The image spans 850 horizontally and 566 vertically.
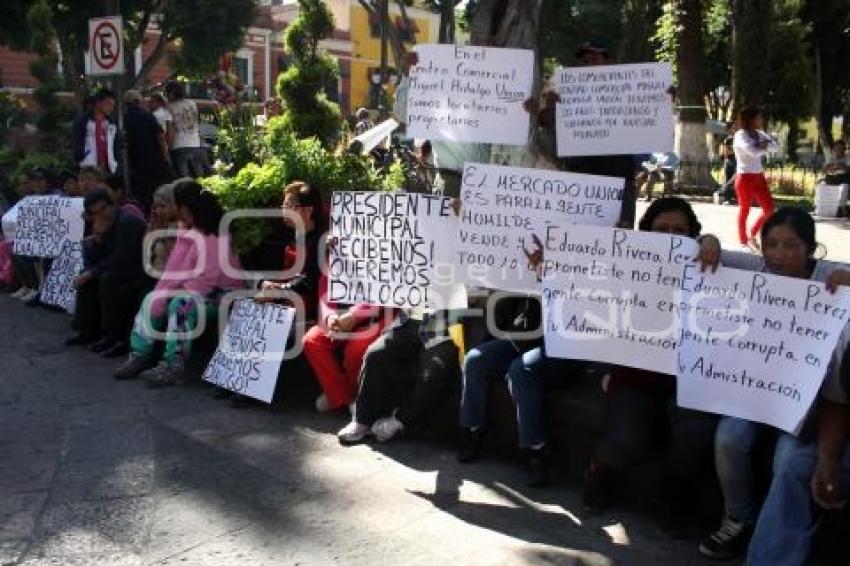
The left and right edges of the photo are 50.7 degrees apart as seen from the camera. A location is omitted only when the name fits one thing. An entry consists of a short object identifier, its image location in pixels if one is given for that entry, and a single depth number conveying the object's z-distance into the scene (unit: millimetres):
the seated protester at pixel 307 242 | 5430
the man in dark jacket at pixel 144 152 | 9891
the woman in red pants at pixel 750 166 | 10703
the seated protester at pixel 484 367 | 4438
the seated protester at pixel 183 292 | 5902
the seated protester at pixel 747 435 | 3424
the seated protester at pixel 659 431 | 3617
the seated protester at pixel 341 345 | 5039
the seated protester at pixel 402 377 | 4754
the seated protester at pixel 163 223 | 6398
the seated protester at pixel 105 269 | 6555
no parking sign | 9328
